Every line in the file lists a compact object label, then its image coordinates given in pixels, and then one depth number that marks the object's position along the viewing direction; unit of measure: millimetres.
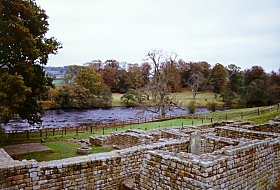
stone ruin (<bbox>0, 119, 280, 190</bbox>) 5742
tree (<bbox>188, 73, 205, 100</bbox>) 56194
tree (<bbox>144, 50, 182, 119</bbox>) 34000
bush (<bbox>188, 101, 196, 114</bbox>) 42875
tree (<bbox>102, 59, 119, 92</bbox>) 71938
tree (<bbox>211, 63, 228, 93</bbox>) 65962
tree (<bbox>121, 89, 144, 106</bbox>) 53906
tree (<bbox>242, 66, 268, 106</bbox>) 49844
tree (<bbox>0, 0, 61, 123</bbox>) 13125
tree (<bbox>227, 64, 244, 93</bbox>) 58531
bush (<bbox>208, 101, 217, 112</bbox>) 47062
